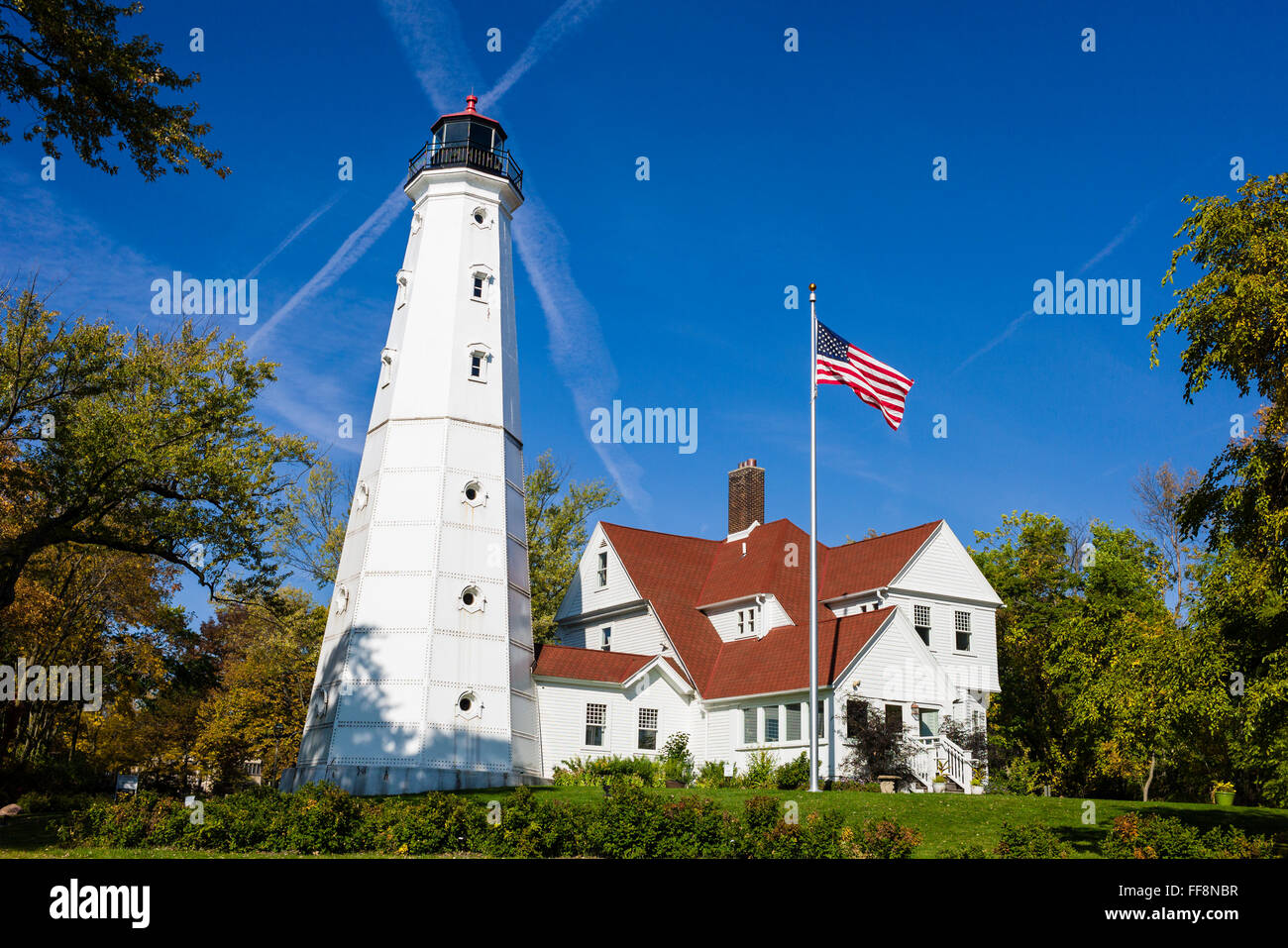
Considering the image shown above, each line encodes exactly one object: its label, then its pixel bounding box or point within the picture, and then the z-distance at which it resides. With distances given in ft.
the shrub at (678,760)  103.98
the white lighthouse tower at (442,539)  92.02
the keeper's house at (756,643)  104.83
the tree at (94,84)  43.11
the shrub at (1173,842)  45.16
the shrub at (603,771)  100.00
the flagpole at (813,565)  84.23
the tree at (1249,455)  55.42
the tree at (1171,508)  141.18
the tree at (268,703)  115.65
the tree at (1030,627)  134.92
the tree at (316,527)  139.85
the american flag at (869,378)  87.86
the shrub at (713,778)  103.55
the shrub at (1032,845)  46.34
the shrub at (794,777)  95.30
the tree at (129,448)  78.02
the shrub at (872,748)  97.76
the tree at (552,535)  146.51
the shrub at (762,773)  98.37
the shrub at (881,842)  48.96
